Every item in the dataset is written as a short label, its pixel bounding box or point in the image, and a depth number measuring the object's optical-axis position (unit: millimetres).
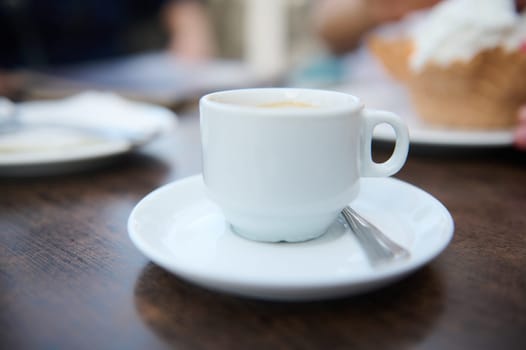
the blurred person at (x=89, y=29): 1706
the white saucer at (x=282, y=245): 247
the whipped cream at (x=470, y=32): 590
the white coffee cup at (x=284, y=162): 308
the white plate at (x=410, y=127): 577
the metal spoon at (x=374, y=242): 290
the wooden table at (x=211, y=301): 249
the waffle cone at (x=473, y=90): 587
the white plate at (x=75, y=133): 536
